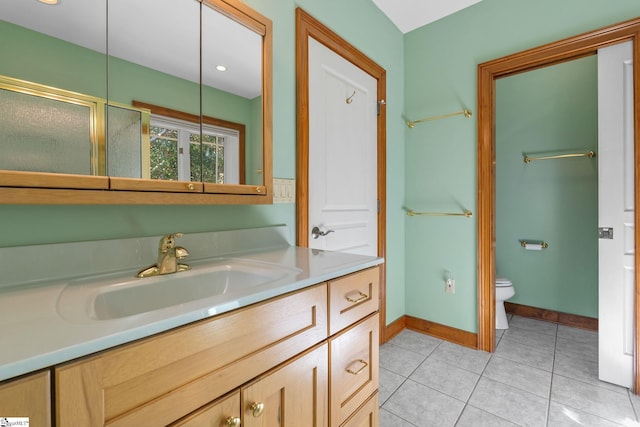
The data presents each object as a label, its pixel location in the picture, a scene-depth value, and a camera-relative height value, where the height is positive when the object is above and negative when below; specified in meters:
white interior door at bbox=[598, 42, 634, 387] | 1.61 -0.01
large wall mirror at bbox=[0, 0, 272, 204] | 0.72 +0.35
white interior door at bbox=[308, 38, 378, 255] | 1.62 +0.36
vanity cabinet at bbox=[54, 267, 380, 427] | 0.46 -0.33
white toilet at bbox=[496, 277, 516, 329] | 2.43 -0.73
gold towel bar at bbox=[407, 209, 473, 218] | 2.10 -0.02
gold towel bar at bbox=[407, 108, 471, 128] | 2.09 +0.72
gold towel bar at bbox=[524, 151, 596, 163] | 2.31 +0.45
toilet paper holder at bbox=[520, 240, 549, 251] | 2.58 -0.32
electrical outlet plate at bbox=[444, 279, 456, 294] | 2.21 -0.59
